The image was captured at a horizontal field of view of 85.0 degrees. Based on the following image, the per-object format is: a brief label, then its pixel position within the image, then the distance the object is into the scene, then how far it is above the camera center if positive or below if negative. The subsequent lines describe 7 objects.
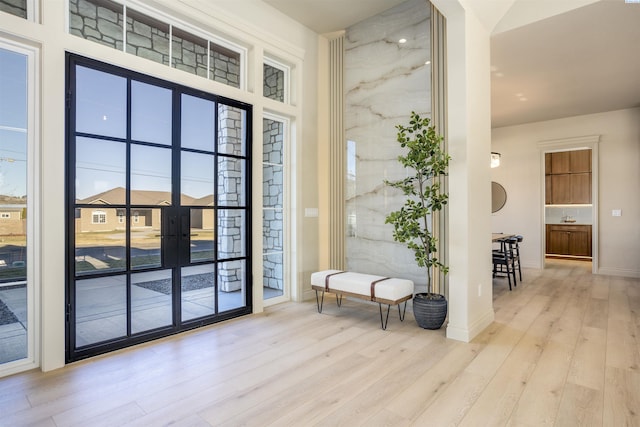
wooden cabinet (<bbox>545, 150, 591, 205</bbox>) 8.55 +0.91
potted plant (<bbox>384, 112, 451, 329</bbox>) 3.26 -0.02
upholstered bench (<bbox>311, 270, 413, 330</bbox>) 3.40 -0.75
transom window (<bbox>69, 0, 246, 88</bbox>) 2.76 +1.57
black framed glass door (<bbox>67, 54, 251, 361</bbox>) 2.73 +0.05
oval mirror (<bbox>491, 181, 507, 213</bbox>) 7.70 +0.37
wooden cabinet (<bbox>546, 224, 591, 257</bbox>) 8.45 -0.66
